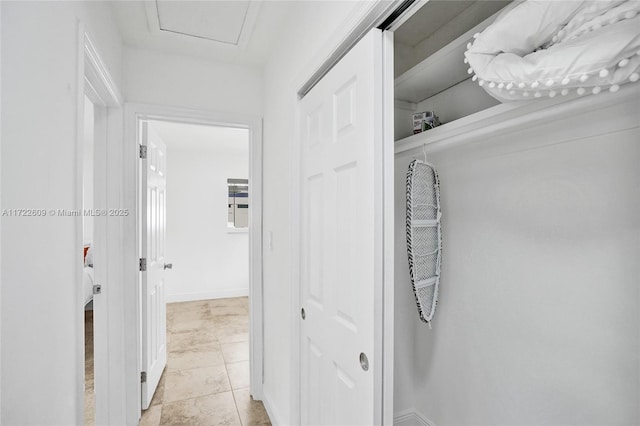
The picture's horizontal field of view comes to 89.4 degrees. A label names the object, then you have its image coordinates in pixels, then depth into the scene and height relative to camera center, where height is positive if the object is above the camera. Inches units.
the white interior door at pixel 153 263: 87.4 -15.0
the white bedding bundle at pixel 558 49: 29.7 +17.2
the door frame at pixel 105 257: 75.4 -10.6
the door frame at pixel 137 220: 81.3 -2.1
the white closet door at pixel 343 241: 40.4 -4.2
